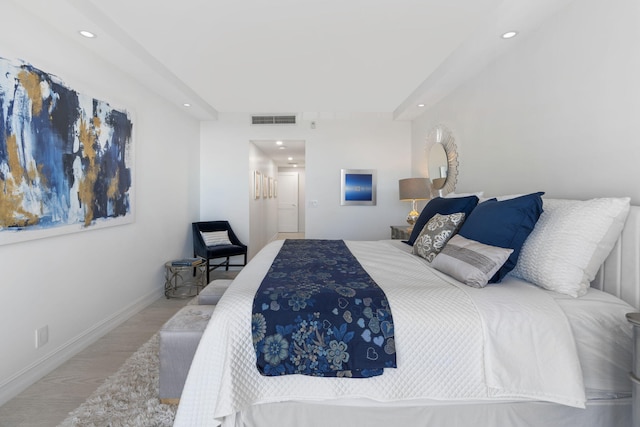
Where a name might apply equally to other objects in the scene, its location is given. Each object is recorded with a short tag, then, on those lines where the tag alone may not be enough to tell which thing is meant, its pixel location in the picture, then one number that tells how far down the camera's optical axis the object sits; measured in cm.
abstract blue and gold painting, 179
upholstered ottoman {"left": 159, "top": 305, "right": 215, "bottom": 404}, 163
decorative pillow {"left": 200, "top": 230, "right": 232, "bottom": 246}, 424
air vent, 483
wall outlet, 201
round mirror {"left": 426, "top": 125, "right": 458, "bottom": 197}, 342
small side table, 355
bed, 119
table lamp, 383
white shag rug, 156
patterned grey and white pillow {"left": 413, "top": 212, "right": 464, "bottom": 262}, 205
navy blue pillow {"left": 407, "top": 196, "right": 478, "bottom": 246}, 220
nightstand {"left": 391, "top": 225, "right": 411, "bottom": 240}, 380
